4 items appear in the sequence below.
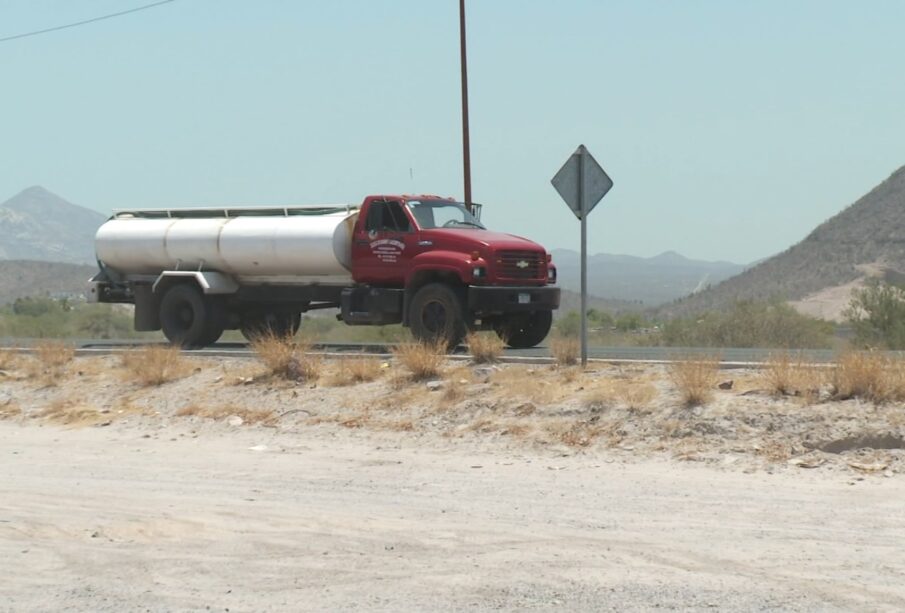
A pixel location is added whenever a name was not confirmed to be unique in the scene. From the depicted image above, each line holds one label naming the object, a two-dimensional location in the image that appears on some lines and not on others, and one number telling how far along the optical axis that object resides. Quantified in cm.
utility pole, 3369
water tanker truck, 2161
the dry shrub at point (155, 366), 1928
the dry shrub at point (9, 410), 1906
